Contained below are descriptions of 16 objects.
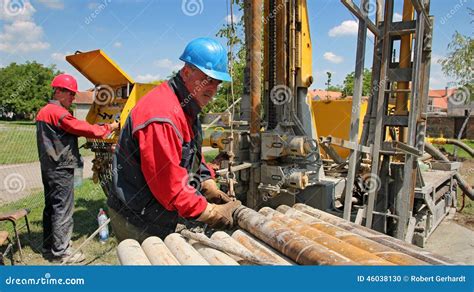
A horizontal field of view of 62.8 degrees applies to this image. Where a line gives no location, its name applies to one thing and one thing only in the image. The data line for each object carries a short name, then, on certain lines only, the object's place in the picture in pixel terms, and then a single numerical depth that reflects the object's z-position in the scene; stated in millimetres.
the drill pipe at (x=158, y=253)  2416
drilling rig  4832
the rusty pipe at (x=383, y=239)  2411
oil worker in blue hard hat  2547
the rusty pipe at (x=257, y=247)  2535
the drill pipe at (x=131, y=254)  2400
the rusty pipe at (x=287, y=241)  2355
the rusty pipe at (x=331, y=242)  2357
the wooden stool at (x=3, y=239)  4191
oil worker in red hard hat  5248
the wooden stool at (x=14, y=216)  4893
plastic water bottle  5875
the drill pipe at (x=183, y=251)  2406
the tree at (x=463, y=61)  18406
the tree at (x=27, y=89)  53094
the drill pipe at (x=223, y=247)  2389
